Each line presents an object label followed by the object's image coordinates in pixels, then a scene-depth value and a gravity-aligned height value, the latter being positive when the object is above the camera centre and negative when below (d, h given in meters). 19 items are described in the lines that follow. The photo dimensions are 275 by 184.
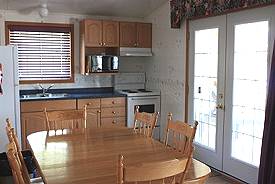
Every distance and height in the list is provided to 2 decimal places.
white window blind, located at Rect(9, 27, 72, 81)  4.91 +0.35
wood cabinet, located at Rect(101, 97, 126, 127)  4.88 -0.54
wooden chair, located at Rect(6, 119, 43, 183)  2.14 -0.46
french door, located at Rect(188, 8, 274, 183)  3.33 -0.11
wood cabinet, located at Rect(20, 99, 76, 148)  4.45 -0.54
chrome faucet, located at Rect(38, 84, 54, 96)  5.03 -0.21
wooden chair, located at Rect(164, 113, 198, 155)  2.36 -0.45
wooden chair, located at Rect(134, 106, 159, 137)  2.88 -0.42
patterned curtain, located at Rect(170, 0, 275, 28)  3.27 +0.84
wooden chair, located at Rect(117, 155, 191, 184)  1.45 -0.45
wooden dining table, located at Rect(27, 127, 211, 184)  1.79 -0.54
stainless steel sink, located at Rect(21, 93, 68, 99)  4.64 -0.30
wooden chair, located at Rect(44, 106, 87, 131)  3.07 -0.39
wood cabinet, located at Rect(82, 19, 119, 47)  4.90 +0.68
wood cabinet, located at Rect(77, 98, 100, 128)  4.77 -0.53
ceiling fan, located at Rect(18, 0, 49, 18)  4.63 +1.00
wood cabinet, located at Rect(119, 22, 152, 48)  5.15 +0.70
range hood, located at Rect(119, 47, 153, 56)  5.13 +0.42
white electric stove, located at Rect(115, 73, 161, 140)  5.02 -0.30
